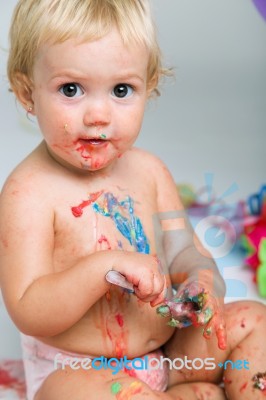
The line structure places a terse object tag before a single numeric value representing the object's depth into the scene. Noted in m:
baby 0.88
